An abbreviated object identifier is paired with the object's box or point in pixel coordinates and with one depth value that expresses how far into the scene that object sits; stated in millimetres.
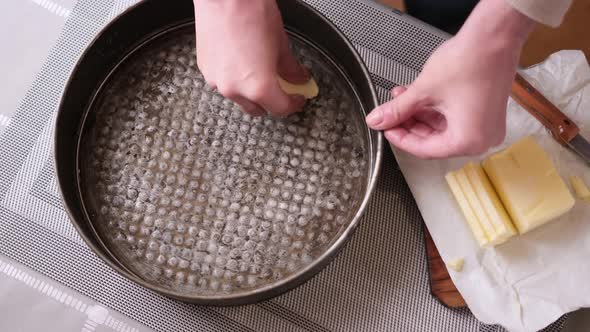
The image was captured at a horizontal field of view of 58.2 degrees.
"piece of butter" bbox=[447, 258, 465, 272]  518
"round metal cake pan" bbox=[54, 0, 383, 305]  450
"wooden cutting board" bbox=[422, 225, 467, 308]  535
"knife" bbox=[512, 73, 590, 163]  533
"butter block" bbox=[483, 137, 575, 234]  497
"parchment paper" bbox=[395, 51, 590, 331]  512
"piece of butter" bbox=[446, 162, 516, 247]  500
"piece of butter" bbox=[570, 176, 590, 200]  522
